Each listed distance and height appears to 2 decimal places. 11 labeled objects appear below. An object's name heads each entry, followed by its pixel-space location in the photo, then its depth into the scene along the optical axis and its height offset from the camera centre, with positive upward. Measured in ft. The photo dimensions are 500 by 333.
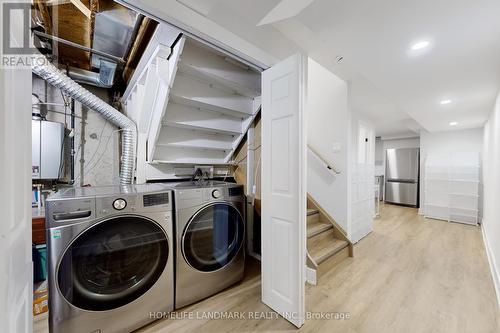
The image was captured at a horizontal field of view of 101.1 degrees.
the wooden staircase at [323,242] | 7.49 -3.23
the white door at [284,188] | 5.00 -0.60
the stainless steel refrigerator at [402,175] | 19.42 -1.02
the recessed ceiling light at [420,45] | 5.34 +3.20
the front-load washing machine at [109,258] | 3.98 -2.04
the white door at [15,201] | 1.37 -0.29
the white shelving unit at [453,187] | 14.49 -1.61
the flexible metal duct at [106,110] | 5.34 +1.75
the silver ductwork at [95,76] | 6.81 +3.09
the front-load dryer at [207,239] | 5.45 -2.18
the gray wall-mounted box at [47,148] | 6.42 +0.54
